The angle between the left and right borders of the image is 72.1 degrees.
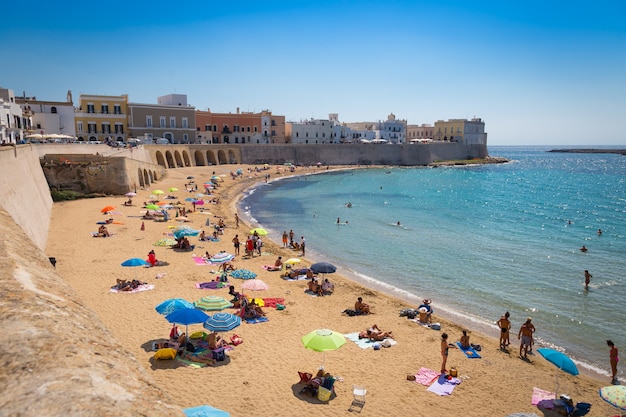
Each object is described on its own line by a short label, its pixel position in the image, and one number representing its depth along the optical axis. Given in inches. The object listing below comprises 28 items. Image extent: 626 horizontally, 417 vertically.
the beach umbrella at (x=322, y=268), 674.2
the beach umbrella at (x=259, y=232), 925.8
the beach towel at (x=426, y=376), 436.8
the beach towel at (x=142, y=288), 613.0
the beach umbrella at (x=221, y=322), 446.6
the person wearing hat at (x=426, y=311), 588.4
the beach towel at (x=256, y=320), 551.8
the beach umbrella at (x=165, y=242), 847.7
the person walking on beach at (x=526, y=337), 515.2
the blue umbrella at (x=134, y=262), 705.6
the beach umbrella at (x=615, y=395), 358.3
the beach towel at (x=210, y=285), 660.7
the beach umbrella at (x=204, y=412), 300.0
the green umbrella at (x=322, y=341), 407.5
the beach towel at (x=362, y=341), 510.2
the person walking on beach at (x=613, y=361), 470.0
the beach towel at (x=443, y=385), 419.7
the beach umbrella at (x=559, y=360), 407.2
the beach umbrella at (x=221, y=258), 751.1
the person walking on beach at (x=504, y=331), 530.9
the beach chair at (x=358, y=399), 380.8
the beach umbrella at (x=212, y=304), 509.7
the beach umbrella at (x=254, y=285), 581.0
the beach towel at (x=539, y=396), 416.7
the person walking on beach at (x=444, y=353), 455.2
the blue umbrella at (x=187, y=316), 440.1
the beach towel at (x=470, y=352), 503.5
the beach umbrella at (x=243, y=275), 663.8
